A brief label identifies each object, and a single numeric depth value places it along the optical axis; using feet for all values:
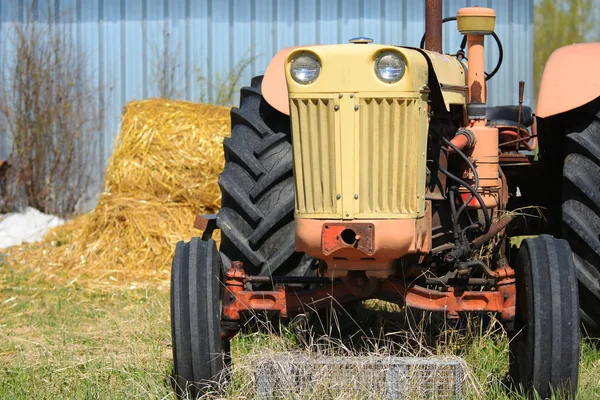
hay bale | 53.42
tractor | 24.98
